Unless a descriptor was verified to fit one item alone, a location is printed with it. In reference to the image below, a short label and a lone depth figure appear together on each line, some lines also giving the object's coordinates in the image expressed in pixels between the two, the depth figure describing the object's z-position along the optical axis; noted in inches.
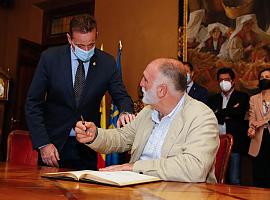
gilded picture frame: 182.2
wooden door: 261.3
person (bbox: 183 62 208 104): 170.7
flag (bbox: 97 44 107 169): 204.1
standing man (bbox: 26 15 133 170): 97.9
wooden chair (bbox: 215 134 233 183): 73.0
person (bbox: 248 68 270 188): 156.6
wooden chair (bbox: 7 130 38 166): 90.0
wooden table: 42.6
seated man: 64.5
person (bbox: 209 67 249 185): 164.2
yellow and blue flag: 191.6
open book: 51.9
